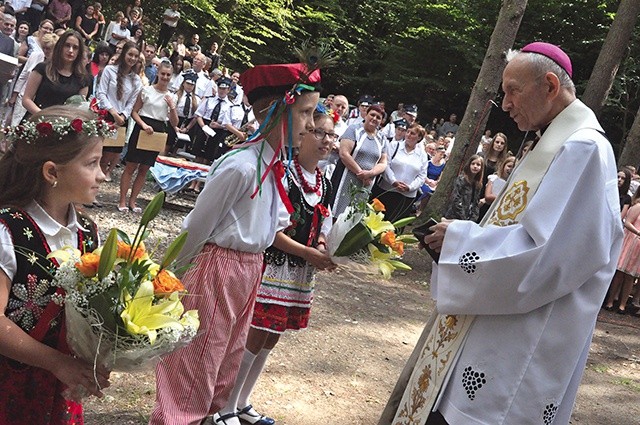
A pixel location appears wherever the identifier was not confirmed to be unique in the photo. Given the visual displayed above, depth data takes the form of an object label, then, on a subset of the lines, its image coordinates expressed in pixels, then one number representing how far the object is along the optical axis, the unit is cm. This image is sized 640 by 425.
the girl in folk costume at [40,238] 256
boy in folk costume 369
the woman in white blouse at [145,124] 977
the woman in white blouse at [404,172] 1088
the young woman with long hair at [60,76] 848
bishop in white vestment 302
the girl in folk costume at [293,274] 469
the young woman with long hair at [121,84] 959
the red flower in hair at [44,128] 271
